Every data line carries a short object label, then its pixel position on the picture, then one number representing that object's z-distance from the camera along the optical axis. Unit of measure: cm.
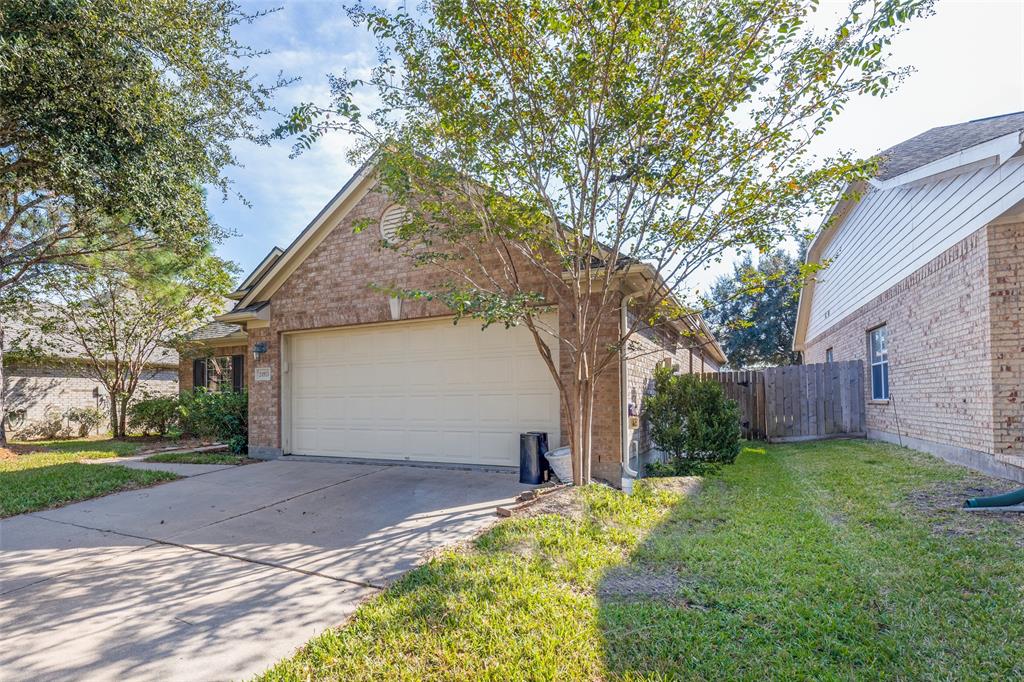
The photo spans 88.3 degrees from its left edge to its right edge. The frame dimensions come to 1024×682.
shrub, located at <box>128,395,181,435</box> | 1472
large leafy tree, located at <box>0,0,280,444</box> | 691
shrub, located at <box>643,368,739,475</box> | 861
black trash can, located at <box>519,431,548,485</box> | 721
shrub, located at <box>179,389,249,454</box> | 1106
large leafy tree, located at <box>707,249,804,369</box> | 2967
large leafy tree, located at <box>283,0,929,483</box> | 533
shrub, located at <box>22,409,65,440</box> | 1619
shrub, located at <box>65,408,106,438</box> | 1700
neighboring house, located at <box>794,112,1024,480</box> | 626
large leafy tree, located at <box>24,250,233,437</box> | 1382
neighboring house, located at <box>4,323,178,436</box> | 1577
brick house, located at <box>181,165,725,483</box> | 795
